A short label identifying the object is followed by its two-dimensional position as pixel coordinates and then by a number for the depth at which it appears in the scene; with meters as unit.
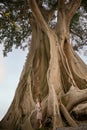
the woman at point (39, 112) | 13.23
